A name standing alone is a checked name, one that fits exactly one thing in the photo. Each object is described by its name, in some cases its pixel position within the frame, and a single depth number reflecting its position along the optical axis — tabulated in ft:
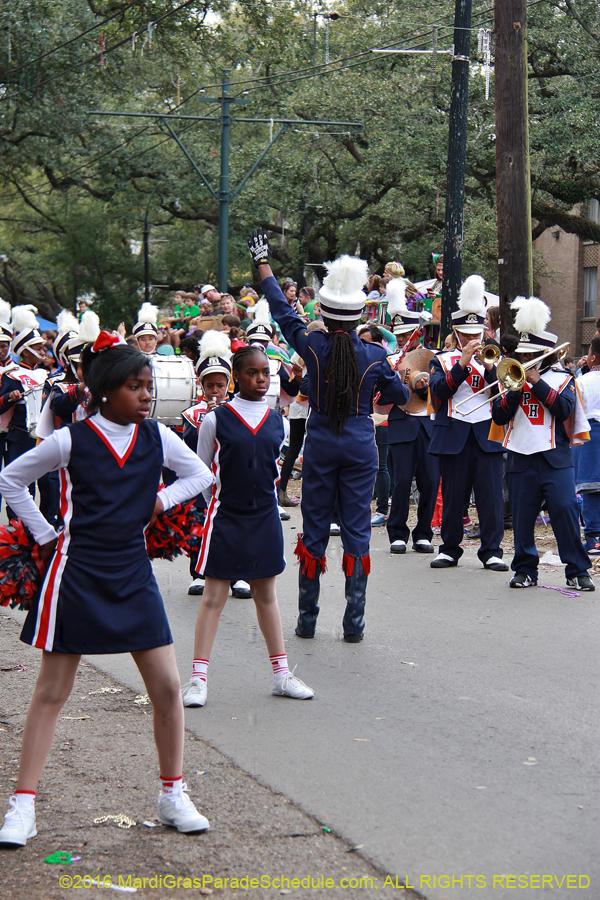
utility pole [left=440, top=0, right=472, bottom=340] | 41.32
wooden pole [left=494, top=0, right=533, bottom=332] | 35.60
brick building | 131.95
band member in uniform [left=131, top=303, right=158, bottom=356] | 37.22
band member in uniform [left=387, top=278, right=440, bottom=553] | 33.12
